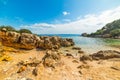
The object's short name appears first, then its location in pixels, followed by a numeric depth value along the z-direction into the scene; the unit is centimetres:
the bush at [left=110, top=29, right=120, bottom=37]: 3958
